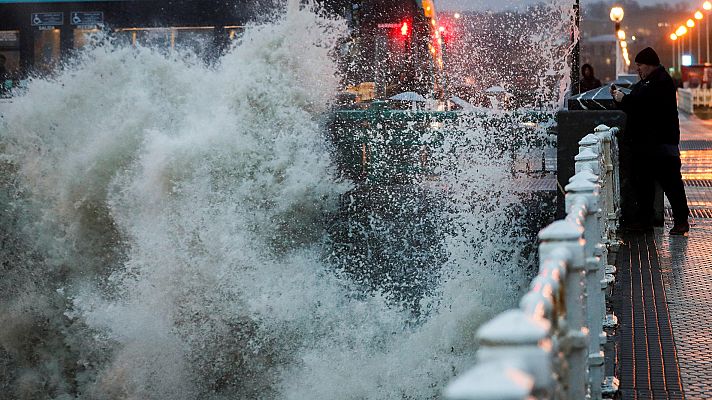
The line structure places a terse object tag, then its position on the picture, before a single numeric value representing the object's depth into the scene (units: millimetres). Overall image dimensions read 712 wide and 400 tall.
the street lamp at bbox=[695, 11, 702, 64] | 60931
